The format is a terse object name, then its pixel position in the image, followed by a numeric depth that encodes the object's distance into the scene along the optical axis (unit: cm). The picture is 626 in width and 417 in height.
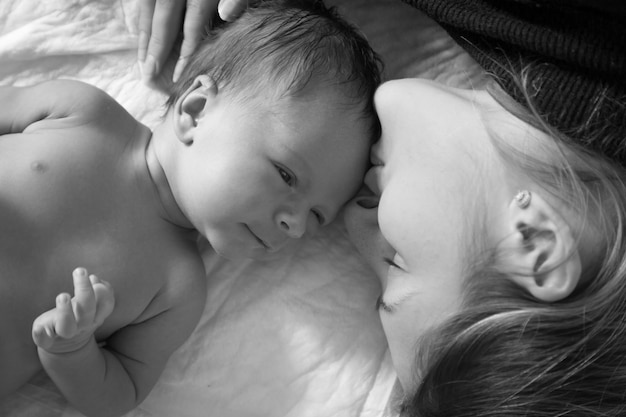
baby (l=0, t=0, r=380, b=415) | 105
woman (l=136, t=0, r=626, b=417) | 90
